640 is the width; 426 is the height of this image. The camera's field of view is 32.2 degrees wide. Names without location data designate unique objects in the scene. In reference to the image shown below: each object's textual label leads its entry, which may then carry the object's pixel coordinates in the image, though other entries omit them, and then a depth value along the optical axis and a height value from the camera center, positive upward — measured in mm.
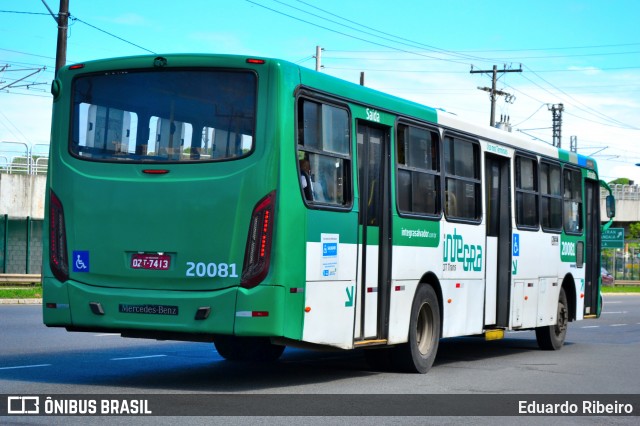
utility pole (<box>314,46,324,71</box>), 50688 +9934
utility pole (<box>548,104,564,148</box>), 88312 +12373
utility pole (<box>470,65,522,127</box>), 63031 +10798
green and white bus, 10453 +639
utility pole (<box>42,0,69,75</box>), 30672 +6546
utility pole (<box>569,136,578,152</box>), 102806 +12732
